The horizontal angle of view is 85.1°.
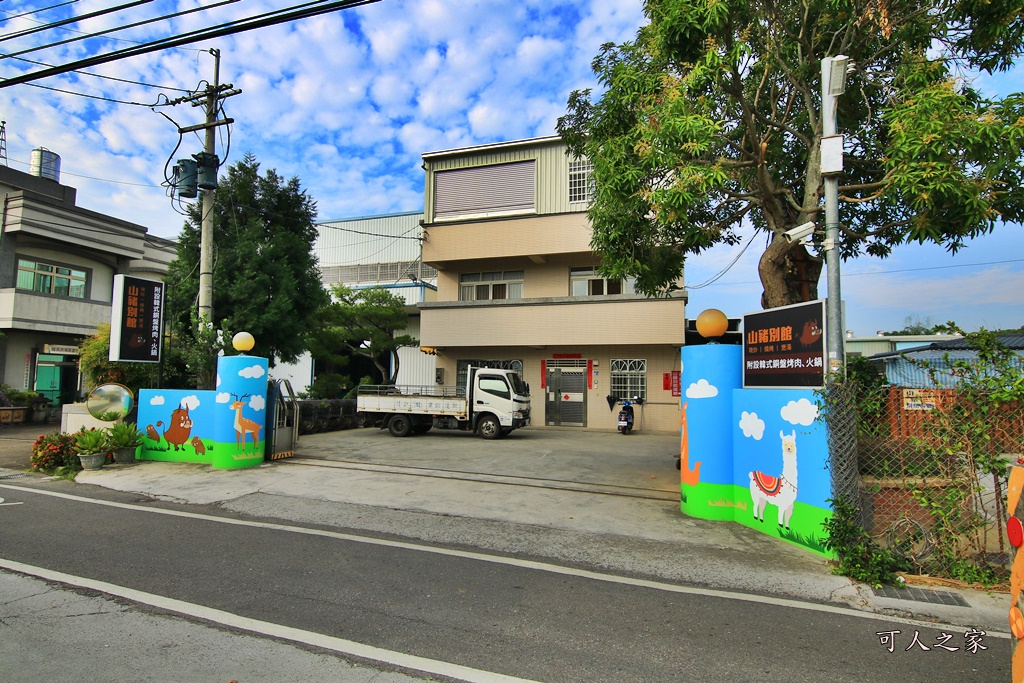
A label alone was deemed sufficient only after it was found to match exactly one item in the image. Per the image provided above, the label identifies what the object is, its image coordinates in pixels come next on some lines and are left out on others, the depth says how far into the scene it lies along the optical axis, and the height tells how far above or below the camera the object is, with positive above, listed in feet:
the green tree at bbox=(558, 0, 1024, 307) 22.97 +12.54
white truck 55.98 -2.54
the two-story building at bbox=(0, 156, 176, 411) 69.97 +13.82
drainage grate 15.88 -6.03
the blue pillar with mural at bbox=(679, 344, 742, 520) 24.48 -1.91
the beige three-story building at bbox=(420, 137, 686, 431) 65.62 +10.10
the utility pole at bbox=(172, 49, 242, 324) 44.29 +17.04
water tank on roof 85.15 +32.55
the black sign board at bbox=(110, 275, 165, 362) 39.78 +4.23
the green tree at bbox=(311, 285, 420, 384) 68.54 +7.27
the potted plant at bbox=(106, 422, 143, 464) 38.42 -4.49
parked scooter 62.41 -3.95
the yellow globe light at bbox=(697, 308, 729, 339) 25.64 +2.89
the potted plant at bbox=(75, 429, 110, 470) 36.63 -4.81
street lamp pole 19.93 +7.97
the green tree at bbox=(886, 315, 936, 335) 135.63 +15.19
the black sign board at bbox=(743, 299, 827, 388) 20.47 +1.57
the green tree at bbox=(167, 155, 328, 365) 52.31 +11.06
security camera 22.75 +6.41
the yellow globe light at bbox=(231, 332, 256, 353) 37.60 +2.49
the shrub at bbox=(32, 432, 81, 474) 36.27 -5.13
